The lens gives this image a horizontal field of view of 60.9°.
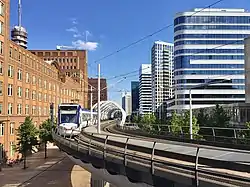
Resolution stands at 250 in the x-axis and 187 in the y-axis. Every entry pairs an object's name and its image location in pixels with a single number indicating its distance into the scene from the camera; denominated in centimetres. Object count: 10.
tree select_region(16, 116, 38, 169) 3163
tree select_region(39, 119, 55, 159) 3732
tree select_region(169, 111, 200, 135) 2108
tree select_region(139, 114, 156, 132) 2779
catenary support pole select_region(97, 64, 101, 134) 2013
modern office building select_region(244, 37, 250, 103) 4179
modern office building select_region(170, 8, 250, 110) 6711
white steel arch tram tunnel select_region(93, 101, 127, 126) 3927
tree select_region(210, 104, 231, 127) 2522
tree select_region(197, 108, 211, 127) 2835
